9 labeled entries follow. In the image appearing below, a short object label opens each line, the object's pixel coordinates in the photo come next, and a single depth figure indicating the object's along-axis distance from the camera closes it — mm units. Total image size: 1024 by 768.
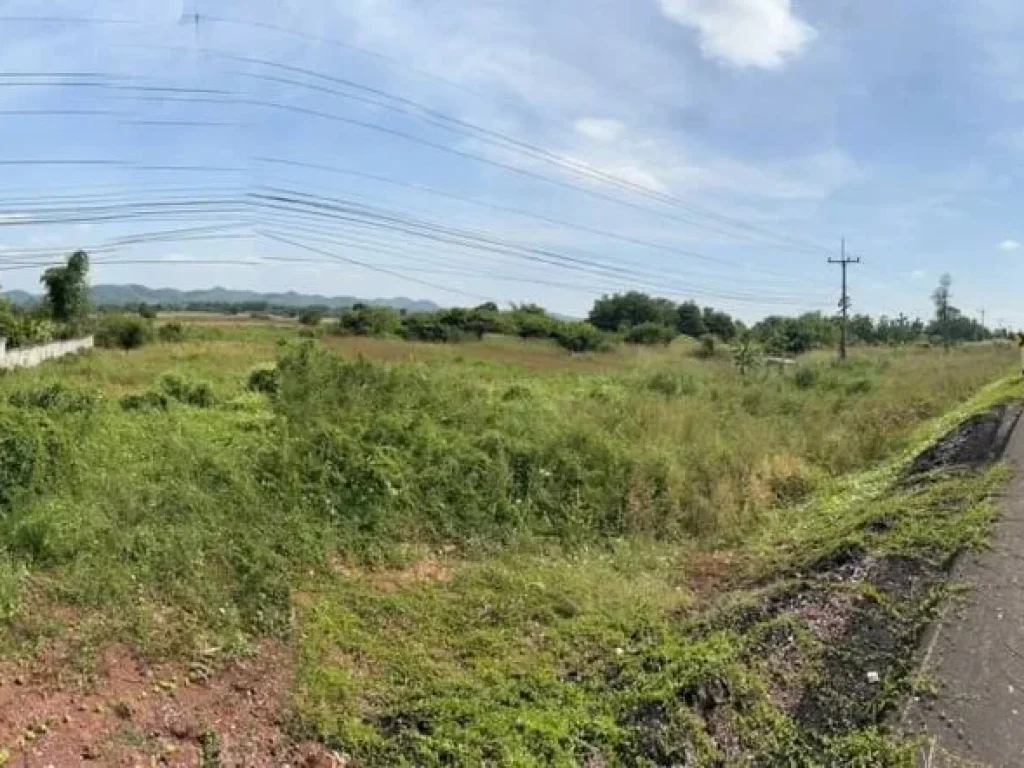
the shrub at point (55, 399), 8953
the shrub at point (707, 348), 41978
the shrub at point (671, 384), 18656
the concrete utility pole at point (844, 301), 47500
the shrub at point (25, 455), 6348
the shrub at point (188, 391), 12373
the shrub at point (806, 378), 24105
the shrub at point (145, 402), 10931
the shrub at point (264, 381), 13069
